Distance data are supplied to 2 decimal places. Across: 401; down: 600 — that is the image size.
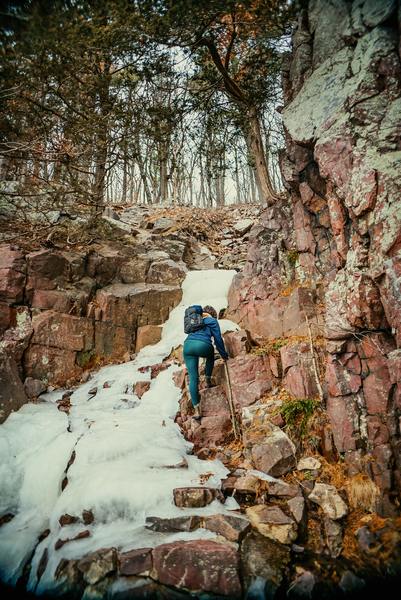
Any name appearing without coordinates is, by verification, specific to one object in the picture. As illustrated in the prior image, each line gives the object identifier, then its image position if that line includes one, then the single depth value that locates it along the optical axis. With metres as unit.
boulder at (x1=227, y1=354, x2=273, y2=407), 5.95
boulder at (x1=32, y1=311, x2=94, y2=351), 8.10
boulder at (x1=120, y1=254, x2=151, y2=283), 10.78
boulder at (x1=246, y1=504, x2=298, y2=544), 3.61
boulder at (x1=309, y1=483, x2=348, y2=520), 3.81
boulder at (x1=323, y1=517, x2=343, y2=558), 3.46
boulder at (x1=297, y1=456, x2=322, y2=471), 4.45
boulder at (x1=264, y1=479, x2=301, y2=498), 4.11
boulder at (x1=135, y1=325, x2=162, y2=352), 9.35
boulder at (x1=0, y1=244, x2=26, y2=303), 8.16
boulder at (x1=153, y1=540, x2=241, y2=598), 3.21
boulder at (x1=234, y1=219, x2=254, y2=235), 15.83
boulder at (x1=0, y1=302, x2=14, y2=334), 7.84
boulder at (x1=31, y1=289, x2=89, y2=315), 8.58
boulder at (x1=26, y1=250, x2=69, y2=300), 8.69
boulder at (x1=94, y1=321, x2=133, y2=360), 8.91
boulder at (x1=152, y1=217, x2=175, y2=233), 14.50
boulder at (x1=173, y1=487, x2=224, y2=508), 4.16
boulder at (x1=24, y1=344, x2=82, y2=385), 7.81
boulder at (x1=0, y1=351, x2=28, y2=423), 6.48
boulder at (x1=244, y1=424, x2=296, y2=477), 4.55
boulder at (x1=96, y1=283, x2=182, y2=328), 9.45
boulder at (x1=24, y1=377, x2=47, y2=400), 7.36
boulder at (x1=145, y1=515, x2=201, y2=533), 3.84
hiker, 6.15
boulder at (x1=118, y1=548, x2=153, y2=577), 3.36
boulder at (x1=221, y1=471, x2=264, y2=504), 4.29
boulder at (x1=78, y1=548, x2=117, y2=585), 3.38
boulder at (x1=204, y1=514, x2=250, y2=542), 3.64
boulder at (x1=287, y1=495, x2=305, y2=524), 3.78
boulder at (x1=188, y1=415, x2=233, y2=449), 5.60
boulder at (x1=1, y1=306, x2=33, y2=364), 7.65
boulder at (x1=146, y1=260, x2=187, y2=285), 11.09
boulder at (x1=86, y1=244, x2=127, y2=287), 10.23
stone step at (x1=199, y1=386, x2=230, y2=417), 6.06
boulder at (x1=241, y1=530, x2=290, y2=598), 3.21
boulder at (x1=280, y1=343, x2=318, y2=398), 5.34
